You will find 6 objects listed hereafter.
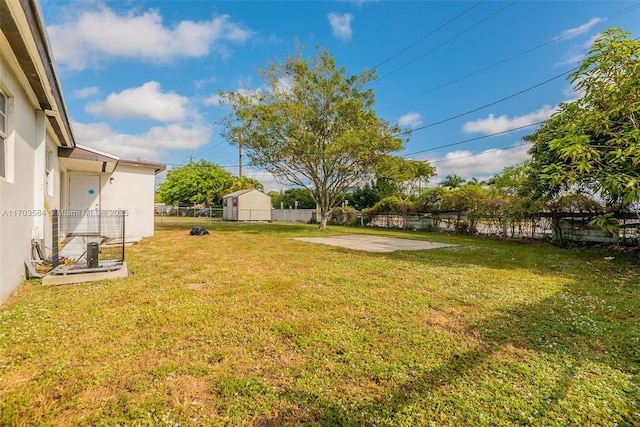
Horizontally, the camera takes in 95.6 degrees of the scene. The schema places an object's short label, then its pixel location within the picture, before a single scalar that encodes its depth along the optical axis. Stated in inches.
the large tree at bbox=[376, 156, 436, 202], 1353.3
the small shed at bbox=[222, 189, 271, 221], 1080.8
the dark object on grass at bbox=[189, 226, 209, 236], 499.2
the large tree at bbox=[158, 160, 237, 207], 1519.4
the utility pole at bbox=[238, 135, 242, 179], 1264.9
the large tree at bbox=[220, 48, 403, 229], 584.1
